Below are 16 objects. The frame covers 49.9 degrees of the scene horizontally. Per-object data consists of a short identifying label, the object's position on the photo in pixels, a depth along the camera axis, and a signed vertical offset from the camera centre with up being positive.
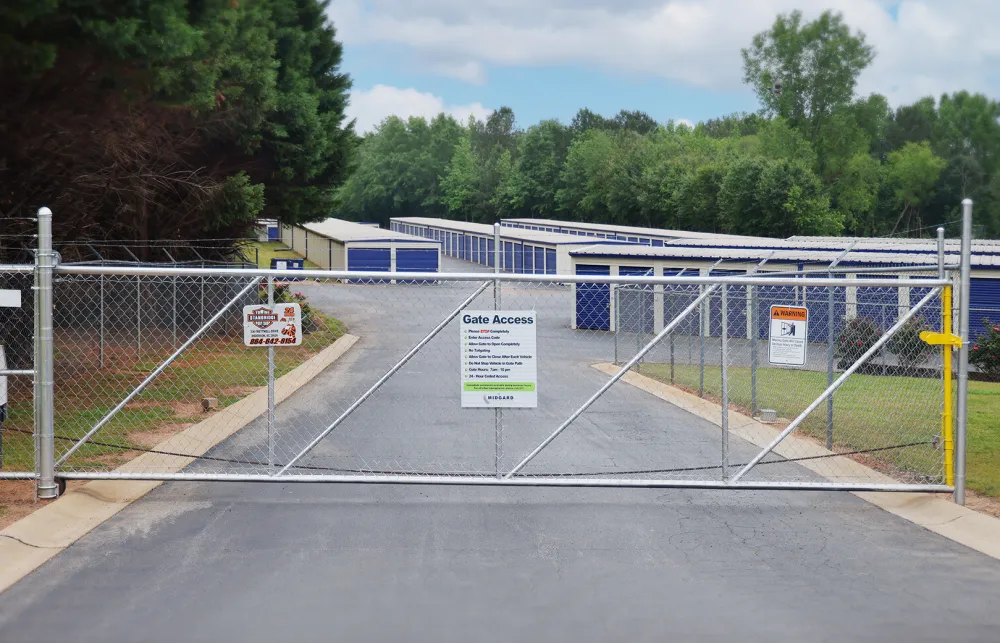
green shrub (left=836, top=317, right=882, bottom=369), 19.20 -0.53
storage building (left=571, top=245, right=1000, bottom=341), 27.73 +1.14
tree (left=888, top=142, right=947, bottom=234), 90.81 +11.06
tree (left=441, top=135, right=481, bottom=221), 128.12 +14.36
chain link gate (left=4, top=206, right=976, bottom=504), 10.05 -1.54
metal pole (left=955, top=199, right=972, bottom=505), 9.17 -0.50
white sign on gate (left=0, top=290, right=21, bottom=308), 9.21 -0.01
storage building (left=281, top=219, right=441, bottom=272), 55.19 +2.58
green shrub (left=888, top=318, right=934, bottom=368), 18.76 -0.69
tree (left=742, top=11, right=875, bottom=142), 81.56 +18.60
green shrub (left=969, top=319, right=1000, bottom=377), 26.11 -1.04
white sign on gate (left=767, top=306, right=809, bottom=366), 10.23 -0.28
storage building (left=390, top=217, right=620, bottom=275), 51.31 +3.34
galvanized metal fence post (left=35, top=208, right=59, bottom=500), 9.09 -0.57
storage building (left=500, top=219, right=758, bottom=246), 57.44 +4.75
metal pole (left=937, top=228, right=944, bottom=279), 10.23 +0.56
